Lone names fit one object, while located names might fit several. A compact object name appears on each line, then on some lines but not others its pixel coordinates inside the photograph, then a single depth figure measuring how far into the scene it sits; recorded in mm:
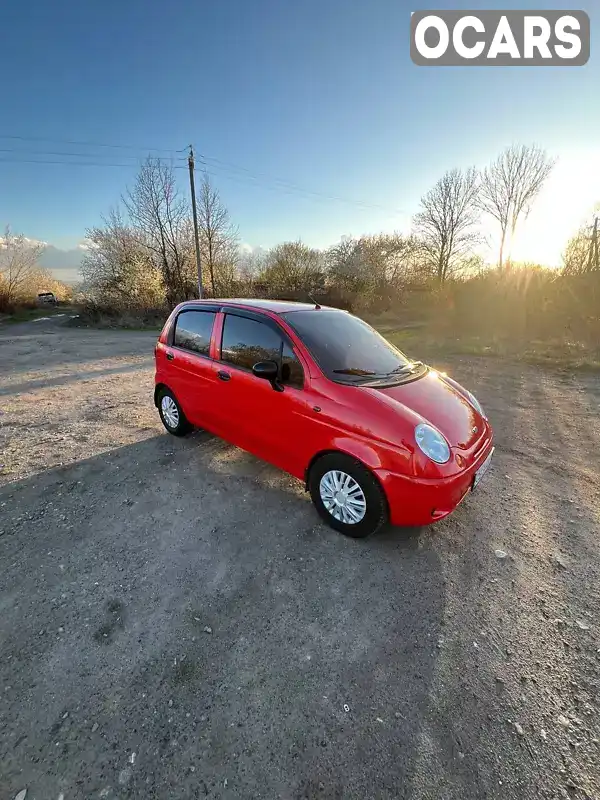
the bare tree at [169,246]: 23328
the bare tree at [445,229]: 27531
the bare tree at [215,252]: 24062
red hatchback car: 2531
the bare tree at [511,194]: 24625
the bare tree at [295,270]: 25547
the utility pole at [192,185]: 18567
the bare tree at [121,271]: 21766
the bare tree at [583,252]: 13859
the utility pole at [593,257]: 13548
